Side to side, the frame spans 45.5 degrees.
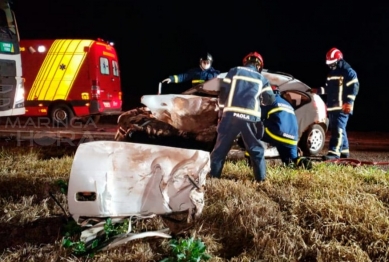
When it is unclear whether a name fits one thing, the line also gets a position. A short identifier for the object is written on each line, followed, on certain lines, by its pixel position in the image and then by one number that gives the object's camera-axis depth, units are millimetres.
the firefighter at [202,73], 7762
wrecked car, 5461
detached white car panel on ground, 3215
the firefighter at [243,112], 4750
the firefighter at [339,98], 6480
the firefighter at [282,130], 5492
